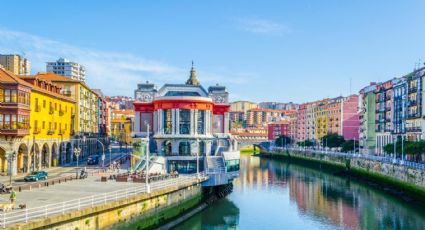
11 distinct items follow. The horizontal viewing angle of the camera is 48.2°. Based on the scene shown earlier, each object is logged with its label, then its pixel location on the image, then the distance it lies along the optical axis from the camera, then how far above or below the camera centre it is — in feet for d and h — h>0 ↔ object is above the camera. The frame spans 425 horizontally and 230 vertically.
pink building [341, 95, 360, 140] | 549.54 +11.17
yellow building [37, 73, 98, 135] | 303.48 +20.72
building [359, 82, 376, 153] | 430.61 +7.10
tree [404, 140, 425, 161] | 266.57 -10.18
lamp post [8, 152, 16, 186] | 165.26 -10.58
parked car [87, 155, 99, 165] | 268.21 -18.55
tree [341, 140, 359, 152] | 418.72 -14.55
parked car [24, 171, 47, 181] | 176.04 -18.07
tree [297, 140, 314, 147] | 568.82 -16.41
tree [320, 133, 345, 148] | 472.44 -11.11
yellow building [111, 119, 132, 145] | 627.99 -10.05
